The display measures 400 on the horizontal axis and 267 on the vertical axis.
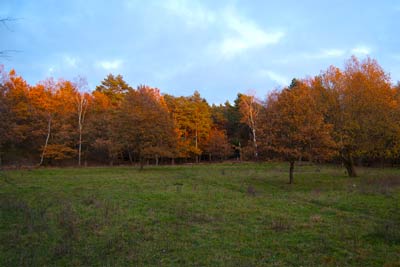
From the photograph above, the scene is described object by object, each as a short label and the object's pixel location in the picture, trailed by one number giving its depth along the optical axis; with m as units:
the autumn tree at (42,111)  40.97
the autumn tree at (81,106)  43.67
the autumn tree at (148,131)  33.19
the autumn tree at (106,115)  37.09
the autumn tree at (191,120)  56.83
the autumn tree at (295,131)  18.81
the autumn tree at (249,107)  51.93
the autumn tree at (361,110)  23.41
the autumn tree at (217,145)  54.41
